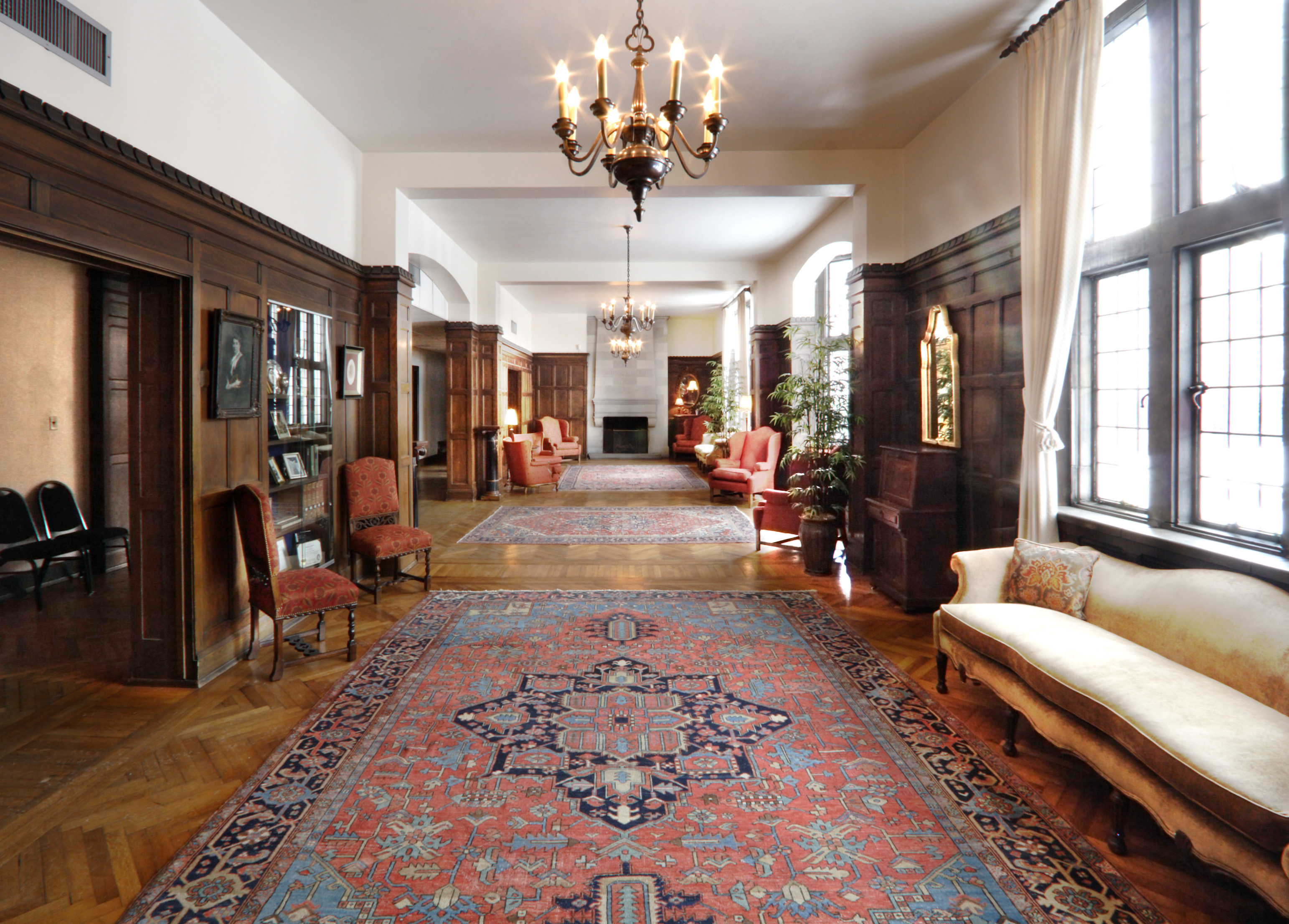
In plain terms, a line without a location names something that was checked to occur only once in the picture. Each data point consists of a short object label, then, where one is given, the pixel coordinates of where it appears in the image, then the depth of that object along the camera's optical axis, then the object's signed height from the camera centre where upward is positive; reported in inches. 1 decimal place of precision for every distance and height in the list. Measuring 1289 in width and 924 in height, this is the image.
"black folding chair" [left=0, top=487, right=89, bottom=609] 188.9 -27.5
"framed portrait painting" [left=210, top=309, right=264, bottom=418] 146.2 +18.1
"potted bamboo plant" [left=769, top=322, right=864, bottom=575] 234.5 -2.4
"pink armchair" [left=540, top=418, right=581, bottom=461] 510.2 +3.9
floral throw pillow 129.0 -25.7
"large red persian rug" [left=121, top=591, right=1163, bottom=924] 78.8 -51.6
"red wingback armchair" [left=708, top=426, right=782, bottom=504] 369.1 -12.2
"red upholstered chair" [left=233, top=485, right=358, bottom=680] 142.9 -30.8
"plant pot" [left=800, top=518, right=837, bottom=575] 232.5 -33.8
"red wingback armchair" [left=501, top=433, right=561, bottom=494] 440.1 -12.1
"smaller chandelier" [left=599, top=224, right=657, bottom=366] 426.3 +87.3
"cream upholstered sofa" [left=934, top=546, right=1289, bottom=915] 72.1 -33.8
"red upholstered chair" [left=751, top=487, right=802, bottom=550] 270.5 -27.7
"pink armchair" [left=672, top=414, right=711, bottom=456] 645.9 +10.2
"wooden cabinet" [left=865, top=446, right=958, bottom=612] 189.3 -23.2
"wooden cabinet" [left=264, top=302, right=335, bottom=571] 177.0 +3.1
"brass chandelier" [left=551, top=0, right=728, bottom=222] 102.0 +49.9
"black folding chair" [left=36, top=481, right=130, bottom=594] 210.1 -22.5
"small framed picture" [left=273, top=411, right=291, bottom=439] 176.6 +4.9
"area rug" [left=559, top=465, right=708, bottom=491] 470.9 -24.9
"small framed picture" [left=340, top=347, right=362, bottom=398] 213.9 +23.5
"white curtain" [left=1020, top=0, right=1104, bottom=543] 135.9 +49.1
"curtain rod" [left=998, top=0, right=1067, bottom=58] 145.6 +92.3
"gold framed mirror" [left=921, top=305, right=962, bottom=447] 196.7 +19.0
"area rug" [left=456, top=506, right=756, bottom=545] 296.4 -38.3
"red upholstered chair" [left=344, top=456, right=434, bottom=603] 200.7 -23.4
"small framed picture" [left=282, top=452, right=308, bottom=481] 185.0 -5.3
